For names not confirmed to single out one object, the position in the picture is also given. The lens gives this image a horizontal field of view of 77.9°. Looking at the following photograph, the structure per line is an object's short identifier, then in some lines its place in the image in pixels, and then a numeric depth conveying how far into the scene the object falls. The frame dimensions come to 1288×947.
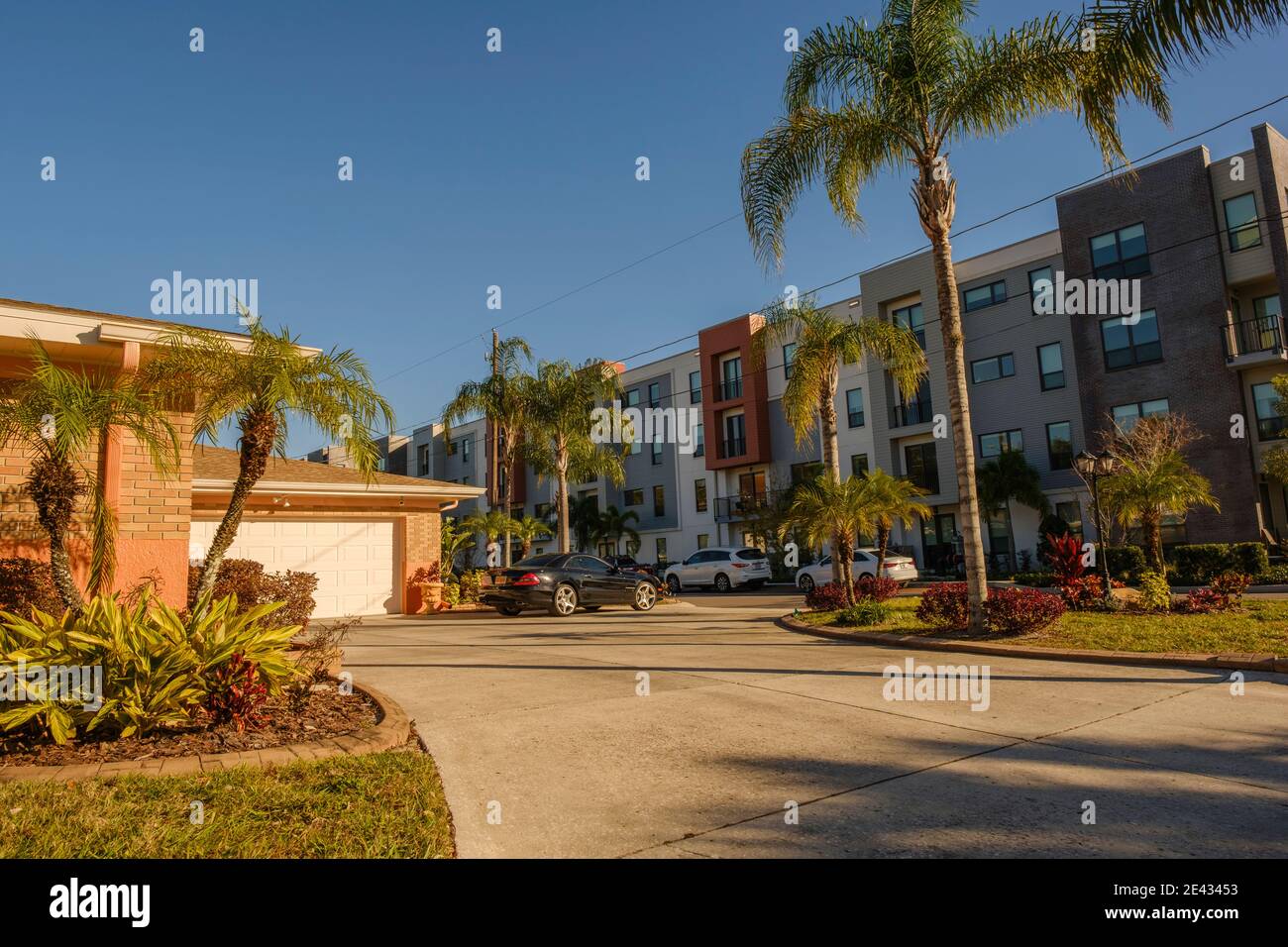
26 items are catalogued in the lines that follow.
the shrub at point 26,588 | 8.17
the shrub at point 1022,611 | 10.63
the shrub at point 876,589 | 16.03
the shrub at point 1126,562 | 21.37
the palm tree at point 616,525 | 46.67
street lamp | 14.65
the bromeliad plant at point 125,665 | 5.30
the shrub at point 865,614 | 13.62
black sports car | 18.94
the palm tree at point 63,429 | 6.49
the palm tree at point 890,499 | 15.25
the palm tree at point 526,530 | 28.59
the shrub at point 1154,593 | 12.51
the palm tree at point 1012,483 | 29.92
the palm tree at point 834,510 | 14.98
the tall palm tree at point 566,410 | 27.56
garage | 17.77
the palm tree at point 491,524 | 28.31
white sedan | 24.92
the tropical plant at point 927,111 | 10.74
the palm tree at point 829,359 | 18.03
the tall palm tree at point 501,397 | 27.52
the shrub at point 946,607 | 11.83
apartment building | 26.05
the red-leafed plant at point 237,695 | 5.75
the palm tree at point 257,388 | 7.85
